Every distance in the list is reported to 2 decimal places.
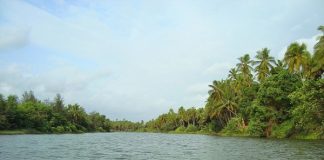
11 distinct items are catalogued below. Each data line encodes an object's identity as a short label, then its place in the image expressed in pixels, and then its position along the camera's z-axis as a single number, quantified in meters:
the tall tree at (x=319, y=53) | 54.81
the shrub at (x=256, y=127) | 71.75
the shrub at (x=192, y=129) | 141.62
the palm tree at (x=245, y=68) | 89.25
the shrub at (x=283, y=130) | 66.18
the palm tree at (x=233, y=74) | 96.00
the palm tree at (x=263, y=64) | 81.56
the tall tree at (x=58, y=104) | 154.82
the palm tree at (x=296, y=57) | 67.88
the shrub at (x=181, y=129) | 152.89
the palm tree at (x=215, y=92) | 100.25
